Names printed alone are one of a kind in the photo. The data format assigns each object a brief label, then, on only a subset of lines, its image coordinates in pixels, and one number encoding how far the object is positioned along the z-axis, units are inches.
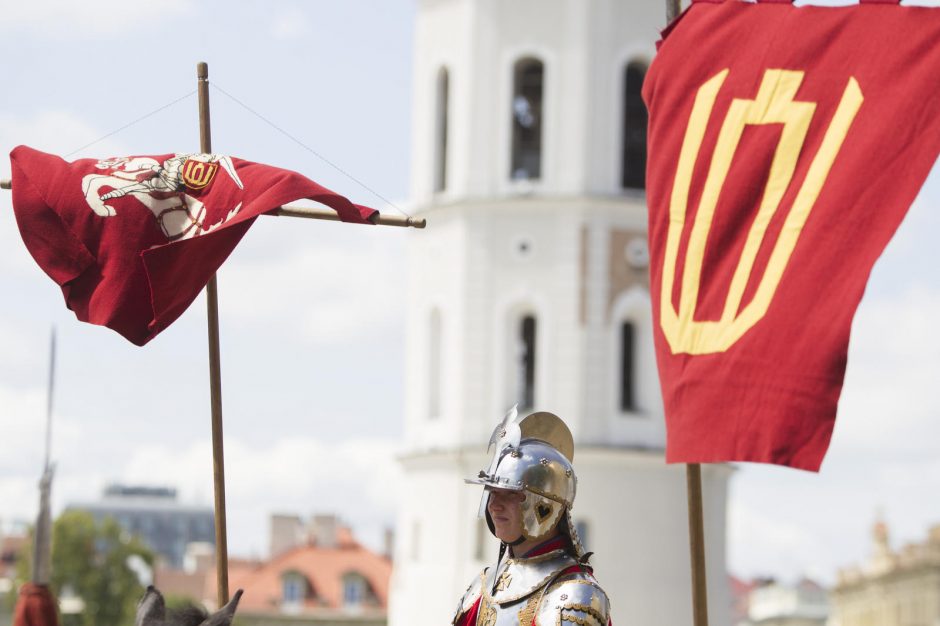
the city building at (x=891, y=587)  4106.8
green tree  2527.1
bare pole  617.9
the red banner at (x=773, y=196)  426.0
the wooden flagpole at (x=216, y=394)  470.6
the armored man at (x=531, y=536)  404.5
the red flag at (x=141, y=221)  494.3
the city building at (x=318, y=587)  3073.3
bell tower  1674.5
